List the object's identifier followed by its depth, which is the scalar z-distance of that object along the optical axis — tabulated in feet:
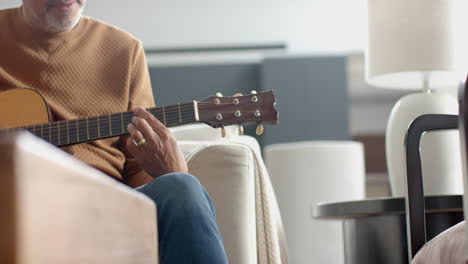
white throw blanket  4.51
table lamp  5.68
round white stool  8.95
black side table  4.44
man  4.44
